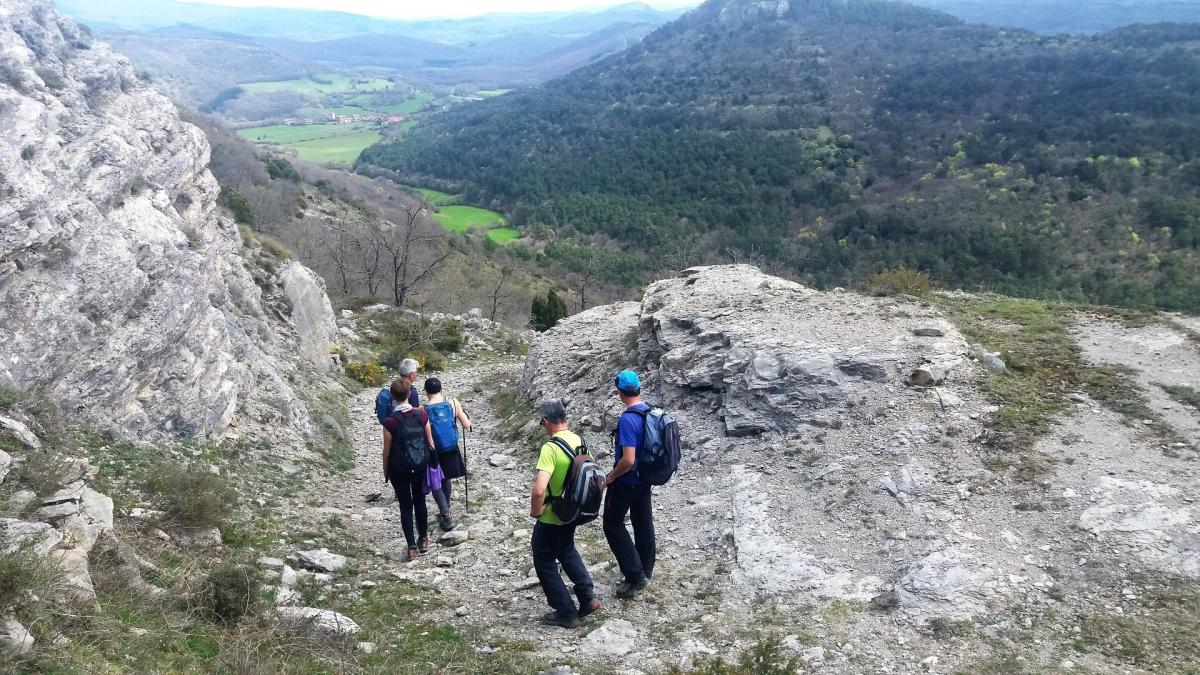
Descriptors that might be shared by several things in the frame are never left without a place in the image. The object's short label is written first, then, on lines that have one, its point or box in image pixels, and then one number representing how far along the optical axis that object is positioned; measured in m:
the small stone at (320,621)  4.96
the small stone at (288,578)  5.87
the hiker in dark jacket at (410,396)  7.20
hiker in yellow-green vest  5.05
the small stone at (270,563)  6.11
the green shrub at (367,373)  17.56
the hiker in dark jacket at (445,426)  7.13
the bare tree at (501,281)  32.39
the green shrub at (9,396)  6.34
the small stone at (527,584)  6.17
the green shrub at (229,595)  4.87
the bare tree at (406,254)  28.62
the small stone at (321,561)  6.43
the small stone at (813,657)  4.79
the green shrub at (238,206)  22.55
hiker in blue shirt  5.45
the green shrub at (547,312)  26.58
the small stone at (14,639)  3.50
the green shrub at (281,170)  52.41
